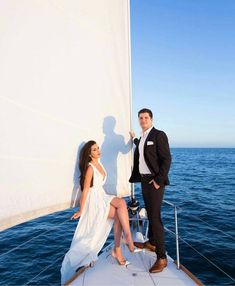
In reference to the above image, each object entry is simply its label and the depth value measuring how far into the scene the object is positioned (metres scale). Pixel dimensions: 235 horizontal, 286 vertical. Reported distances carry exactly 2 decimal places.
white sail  2.22
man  3.11
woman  3.14
